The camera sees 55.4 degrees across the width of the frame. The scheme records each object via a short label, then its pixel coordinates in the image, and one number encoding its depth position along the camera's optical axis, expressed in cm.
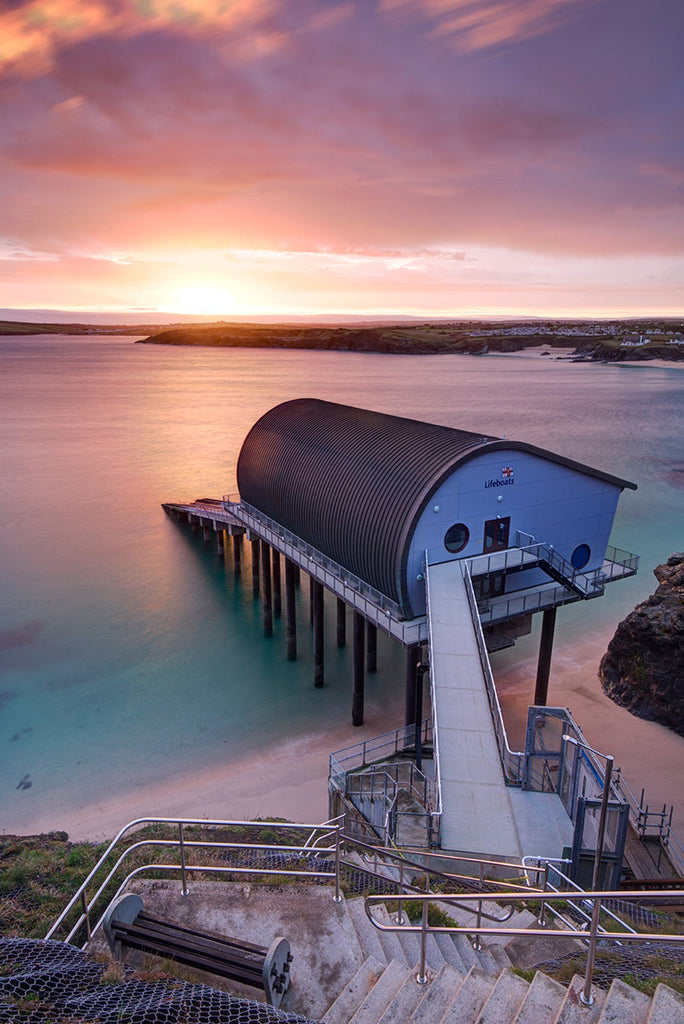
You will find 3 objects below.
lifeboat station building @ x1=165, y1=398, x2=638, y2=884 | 1169
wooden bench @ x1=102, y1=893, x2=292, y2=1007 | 613
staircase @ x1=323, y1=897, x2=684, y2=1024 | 514
